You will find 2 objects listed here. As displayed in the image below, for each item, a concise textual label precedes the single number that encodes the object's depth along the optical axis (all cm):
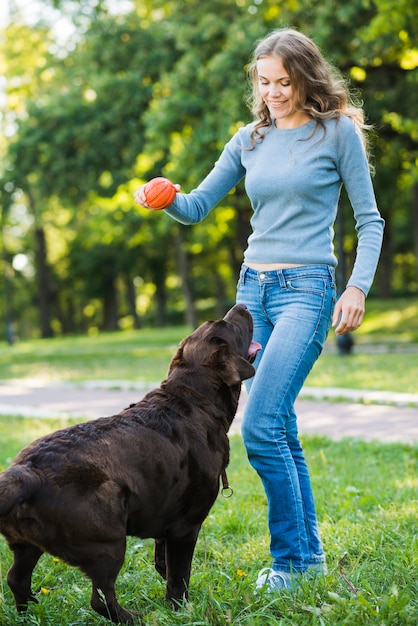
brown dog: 311
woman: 374
